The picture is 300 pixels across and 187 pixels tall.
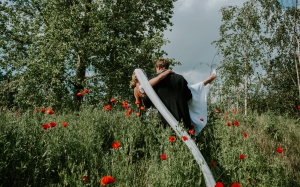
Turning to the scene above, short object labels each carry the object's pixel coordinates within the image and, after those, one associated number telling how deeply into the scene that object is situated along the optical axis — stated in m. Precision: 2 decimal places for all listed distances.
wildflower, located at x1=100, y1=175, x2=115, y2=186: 2.39
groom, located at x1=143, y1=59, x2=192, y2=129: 5.05
